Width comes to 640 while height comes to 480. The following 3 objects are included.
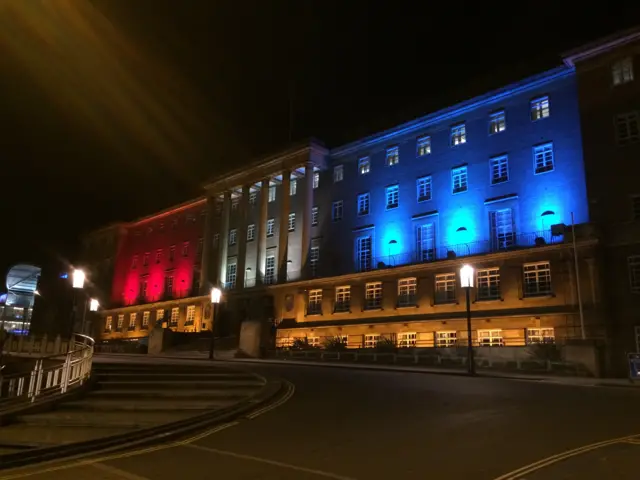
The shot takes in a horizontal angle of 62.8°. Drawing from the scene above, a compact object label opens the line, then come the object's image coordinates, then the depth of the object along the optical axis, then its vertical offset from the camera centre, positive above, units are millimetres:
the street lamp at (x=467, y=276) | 24203 +3715
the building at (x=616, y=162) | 29172 +11743
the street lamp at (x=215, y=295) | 31934 +3448
